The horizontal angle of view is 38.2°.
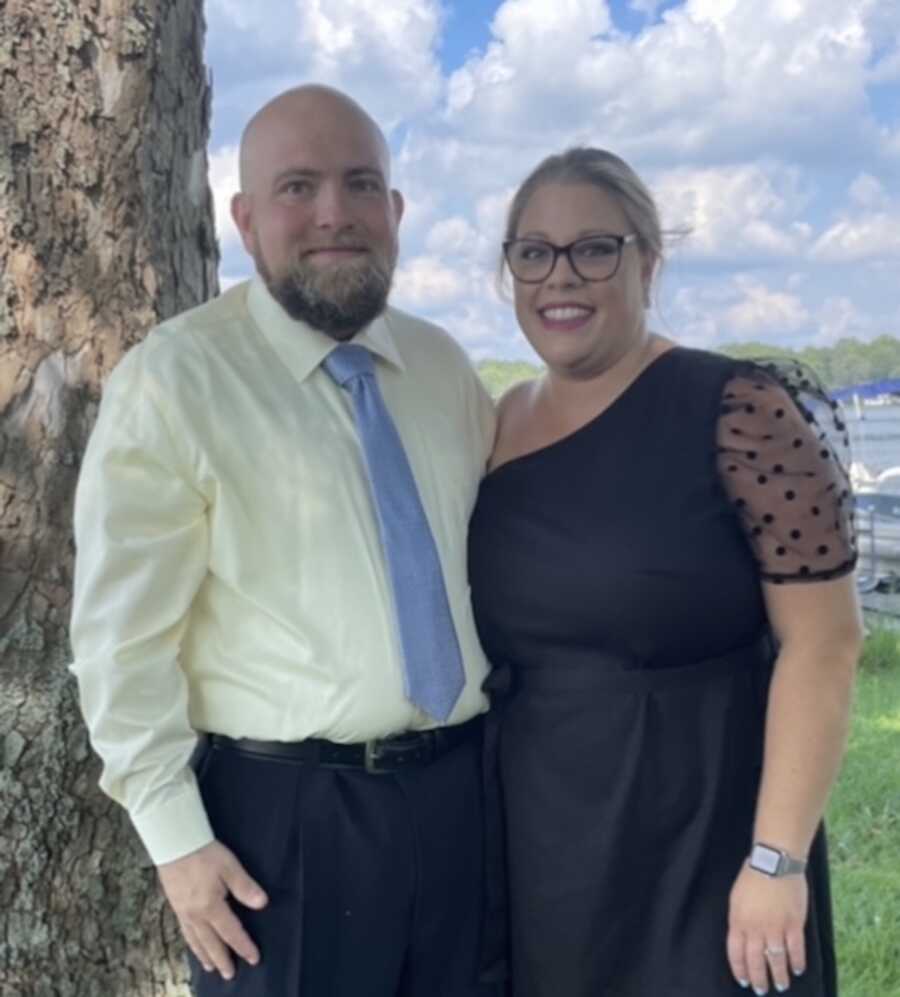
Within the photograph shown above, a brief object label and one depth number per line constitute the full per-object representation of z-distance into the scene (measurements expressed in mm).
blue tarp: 20500
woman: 2285
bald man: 2219
